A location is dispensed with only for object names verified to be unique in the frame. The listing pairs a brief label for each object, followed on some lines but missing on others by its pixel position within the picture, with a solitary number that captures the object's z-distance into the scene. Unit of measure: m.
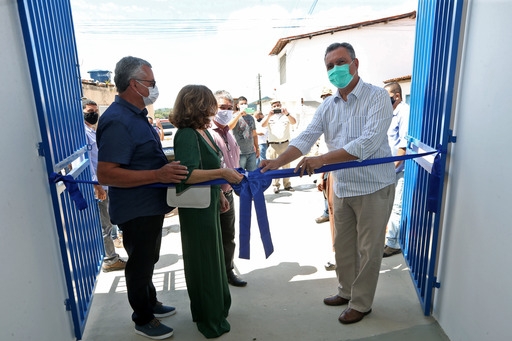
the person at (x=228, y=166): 3.19
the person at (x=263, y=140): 7.74
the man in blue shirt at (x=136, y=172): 2.16
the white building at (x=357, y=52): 16.72
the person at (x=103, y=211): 3.64
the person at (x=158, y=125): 8.33
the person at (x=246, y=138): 6.00
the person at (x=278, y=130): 7.07
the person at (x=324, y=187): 3.70
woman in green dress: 2.29
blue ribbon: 2.46
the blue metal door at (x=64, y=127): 2.25
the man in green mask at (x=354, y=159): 2.39
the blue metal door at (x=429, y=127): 2.37
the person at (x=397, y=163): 3.79
